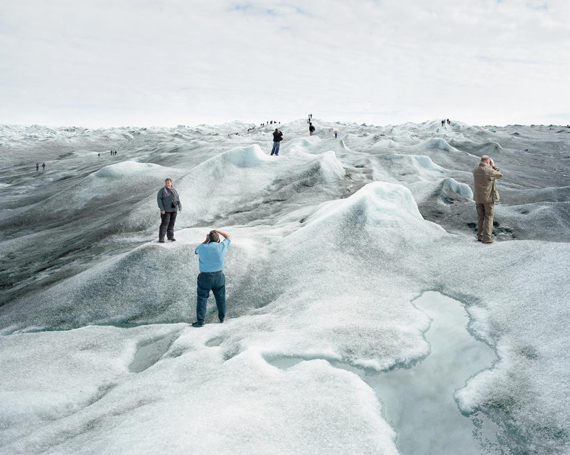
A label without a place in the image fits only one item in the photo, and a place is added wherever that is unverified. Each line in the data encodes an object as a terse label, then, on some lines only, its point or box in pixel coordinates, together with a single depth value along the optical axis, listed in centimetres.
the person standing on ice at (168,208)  1241
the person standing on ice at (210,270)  758
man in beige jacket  1027
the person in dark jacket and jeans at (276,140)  2502
